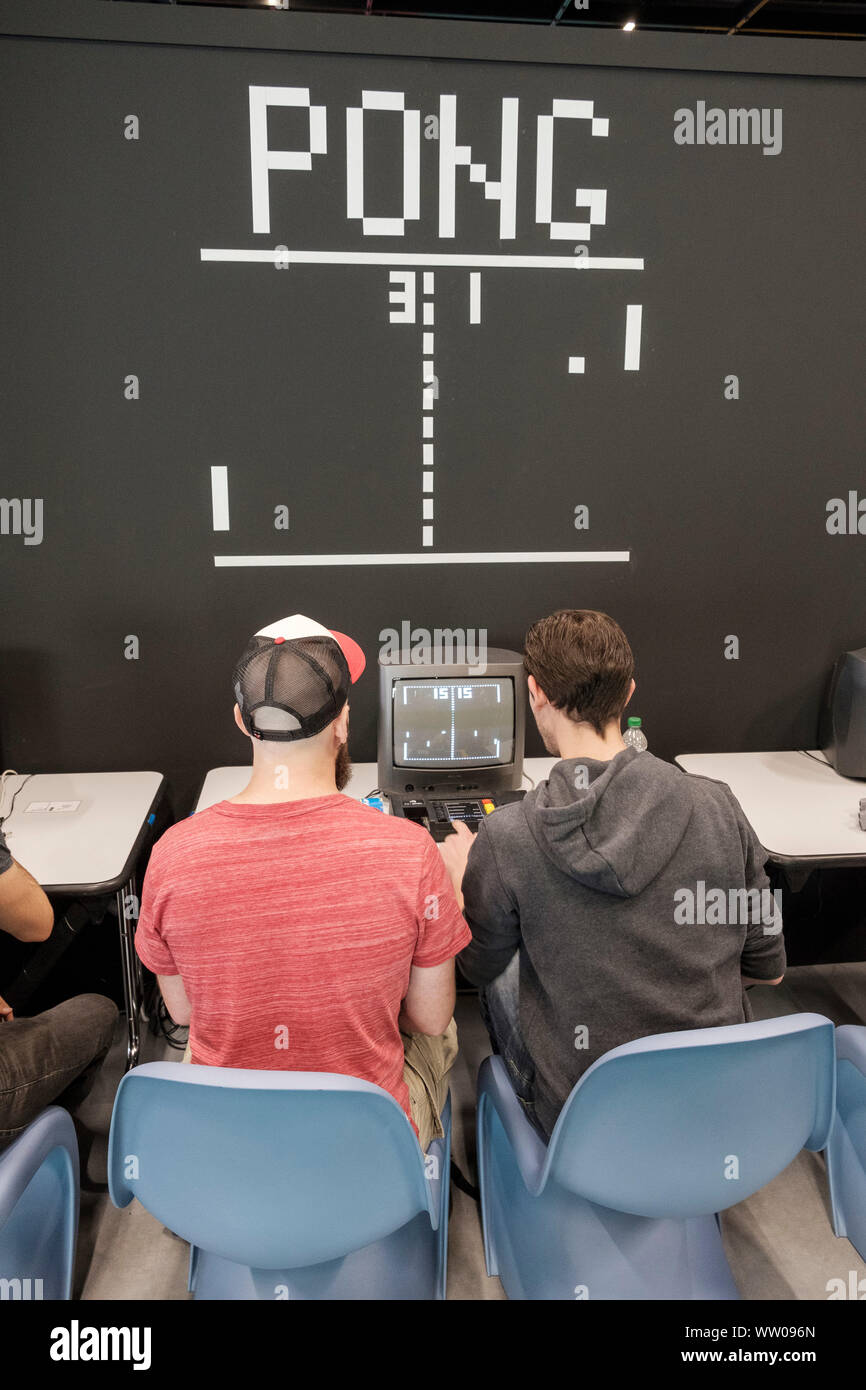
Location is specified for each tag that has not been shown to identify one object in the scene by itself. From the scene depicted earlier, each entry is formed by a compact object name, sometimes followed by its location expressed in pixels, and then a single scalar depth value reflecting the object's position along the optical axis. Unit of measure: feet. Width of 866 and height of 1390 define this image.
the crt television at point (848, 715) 8.14
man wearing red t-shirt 3.89
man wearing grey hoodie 4.30
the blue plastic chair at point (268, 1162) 3.46
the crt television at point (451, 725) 7.42
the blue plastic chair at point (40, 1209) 4.40
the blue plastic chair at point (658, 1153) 3.78
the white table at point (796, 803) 6.80
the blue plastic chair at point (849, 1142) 4.66
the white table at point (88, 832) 6.35
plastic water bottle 8.43
